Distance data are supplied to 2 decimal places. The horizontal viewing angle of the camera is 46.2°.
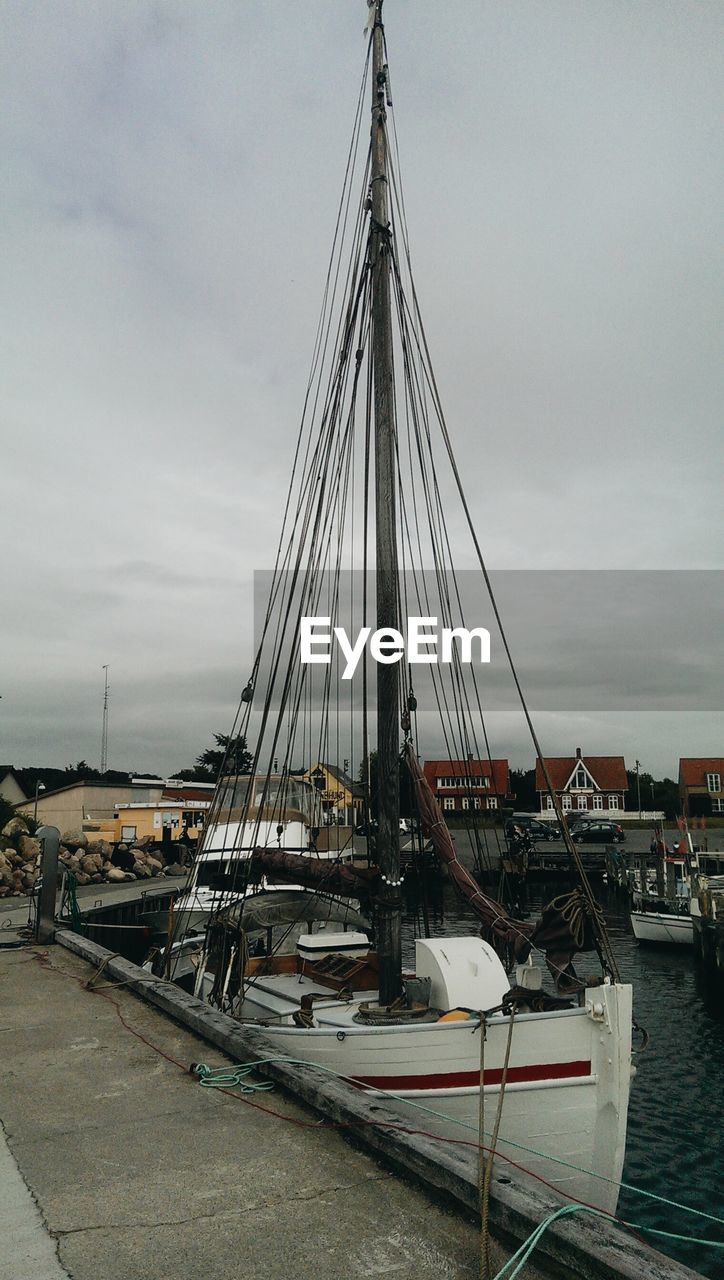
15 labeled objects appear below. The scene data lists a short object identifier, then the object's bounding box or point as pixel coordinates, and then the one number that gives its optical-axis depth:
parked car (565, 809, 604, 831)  65.12
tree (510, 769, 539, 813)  104.25
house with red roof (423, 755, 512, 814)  80.71
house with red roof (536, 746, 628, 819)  91.94
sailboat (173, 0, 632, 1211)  8.32
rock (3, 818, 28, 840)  41.88
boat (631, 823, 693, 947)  31.02
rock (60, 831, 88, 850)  44.78
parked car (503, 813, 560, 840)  63.56
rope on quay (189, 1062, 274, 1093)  7.22
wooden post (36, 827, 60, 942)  15.95
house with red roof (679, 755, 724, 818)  91.31
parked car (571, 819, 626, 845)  66.06
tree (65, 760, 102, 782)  103.44
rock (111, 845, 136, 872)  45.72
